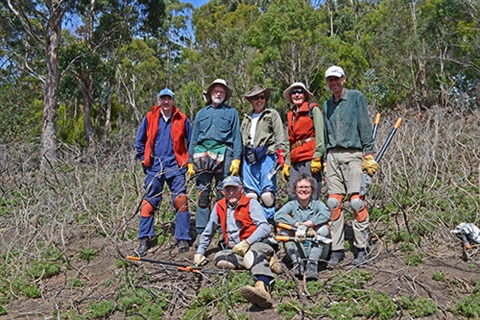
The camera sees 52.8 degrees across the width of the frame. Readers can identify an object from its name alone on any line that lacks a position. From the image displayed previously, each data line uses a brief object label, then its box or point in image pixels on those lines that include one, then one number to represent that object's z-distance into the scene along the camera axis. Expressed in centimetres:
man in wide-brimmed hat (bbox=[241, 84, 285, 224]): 532
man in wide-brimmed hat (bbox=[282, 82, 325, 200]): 502
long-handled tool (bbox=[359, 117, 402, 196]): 478
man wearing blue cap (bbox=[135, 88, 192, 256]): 550
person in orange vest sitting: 435
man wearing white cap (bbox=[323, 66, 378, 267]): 476
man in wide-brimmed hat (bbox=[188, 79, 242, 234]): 533
